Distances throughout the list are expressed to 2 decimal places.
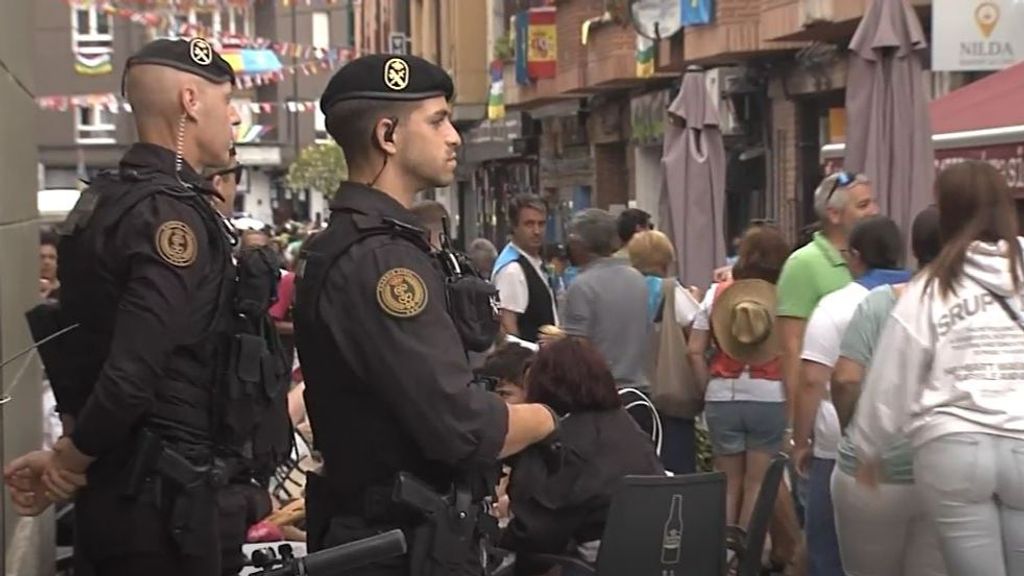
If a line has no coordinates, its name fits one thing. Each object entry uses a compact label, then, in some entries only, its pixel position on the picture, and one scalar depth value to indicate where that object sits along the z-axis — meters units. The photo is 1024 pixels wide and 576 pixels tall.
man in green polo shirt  8.18
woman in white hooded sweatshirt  5.53
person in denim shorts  9.70
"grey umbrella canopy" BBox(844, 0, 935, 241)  10.61
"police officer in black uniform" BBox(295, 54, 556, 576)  3.76
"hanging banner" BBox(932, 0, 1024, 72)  13.90
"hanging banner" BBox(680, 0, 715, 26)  23.48
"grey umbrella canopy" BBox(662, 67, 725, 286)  14.05
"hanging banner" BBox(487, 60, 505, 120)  37.41
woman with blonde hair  10.34
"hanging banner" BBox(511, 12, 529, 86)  33.78
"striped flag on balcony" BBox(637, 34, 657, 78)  26.29
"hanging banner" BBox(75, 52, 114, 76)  55.47
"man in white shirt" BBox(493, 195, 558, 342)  10.47
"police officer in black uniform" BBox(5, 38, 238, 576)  4.21
